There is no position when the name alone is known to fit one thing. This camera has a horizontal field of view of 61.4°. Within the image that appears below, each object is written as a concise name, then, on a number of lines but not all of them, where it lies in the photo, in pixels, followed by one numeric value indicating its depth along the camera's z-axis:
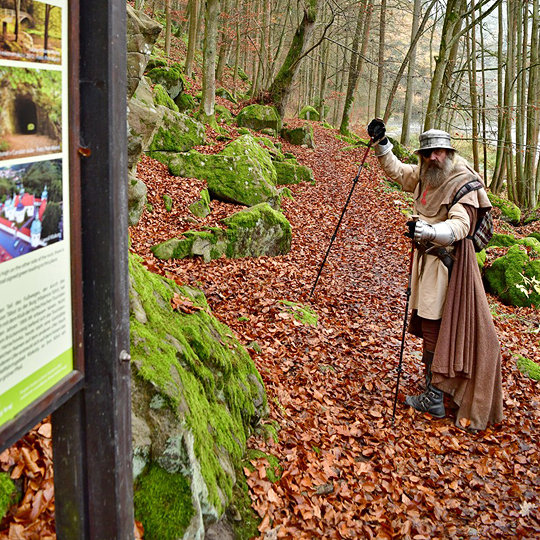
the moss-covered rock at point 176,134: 10.85
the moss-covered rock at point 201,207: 9.16
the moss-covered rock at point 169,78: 13.87
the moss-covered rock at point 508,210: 16.62
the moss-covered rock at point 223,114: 17.56
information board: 1.23
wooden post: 1.48
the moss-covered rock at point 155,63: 14.44
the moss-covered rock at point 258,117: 19.00
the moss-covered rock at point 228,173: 10.56
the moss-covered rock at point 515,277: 9.48
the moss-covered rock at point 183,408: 2.53
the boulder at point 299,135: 20.86
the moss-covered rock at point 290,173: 14.68
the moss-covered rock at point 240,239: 7.43
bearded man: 4.86
